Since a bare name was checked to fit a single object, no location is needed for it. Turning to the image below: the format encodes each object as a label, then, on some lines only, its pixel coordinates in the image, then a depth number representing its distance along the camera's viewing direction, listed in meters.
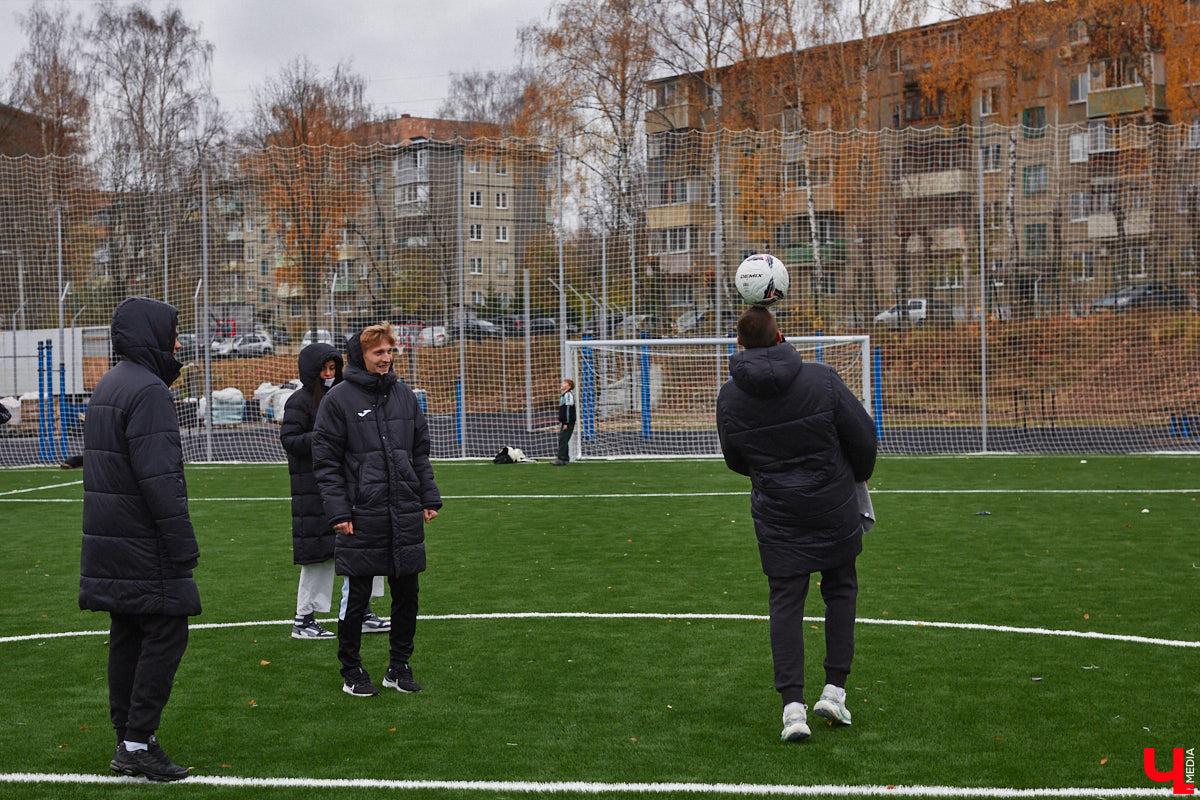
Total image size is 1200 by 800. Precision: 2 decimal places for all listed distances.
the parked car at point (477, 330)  21.80
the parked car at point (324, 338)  22.73
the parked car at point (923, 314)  22.67
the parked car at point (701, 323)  21.75
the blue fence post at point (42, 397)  20.52
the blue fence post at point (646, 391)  20.88
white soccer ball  5.12
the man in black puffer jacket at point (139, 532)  4.63
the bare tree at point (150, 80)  41.69
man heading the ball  4.97
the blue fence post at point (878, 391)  20.47
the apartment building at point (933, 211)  21.88
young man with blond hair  5.75
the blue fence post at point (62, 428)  19.31
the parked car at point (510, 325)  22.02
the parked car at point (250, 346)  22.45
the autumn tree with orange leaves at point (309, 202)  22.67
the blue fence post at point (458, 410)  20.75
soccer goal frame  20.44
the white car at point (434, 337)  22.09
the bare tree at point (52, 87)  42.16
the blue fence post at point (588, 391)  21.11
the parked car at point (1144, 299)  21.94
